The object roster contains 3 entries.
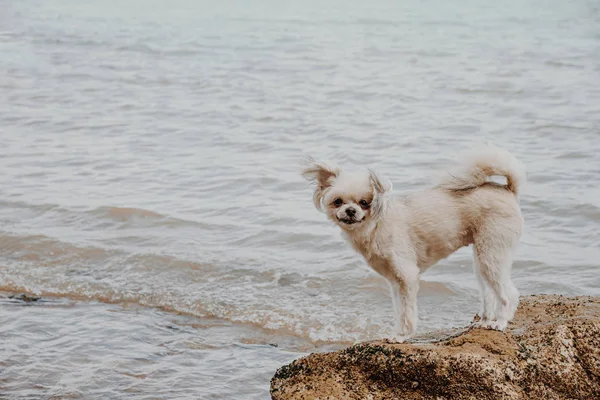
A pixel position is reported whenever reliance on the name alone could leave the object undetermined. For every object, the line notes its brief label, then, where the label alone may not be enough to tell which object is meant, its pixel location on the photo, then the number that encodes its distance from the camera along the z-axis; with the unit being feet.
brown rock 14.29
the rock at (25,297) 26.21
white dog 17.10
